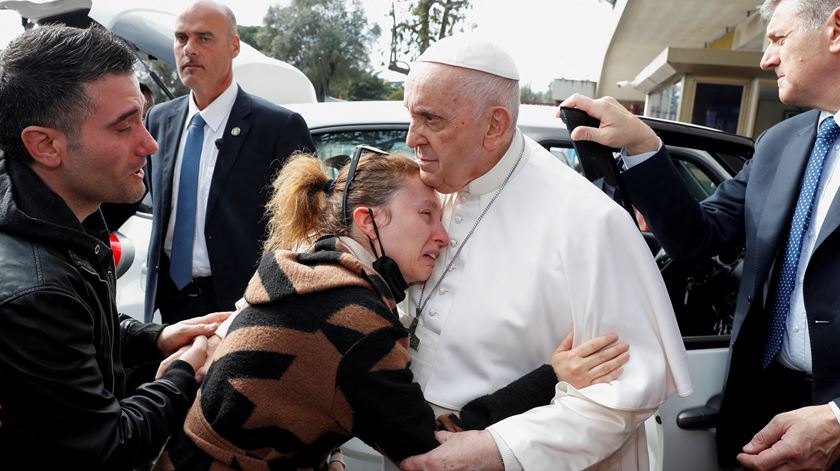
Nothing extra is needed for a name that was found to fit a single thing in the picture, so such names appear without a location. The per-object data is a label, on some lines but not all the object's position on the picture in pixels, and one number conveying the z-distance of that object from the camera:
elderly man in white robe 1.74
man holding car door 1.95
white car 2.54
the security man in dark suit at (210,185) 3.13
